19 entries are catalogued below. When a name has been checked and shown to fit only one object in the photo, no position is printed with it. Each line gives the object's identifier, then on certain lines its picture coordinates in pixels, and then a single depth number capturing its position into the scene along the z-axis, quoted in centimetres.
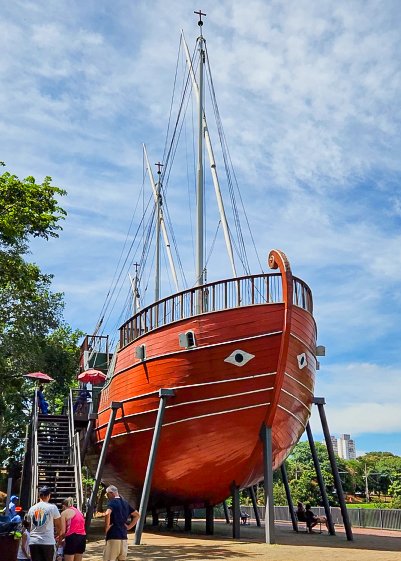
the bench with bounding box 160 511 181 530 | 2039
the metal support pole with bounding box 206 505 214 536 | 1717
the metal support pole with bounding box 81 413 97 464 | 2025
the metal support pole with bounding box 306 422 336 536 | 1639
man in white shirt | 746
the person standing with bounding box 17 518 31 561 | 877
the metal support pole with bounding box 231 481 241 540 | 1530
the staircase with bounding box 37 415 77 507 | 1737
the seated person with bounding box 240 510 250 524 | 2672
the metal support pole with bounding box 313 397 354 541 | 1520
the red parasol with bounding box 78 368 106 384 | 2117
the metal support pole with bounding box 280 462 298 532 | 1889
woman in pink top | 774
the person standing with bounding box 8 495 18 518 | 1137
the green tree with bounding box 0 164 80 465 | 1612
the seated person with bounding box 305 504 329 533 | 1864
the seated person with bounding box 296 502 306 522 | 1956
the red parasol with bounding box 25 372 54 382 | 2205
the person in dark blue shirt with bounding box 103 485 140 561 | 793
